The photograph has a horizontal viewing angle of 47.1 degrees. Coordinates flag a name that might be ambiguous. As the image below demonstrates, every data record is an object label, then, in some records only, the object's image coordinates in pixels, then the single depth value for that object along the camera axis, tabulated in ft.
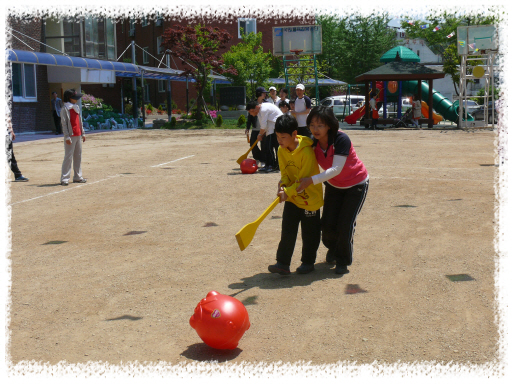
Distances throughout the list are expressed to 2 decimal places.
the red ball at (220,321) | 12.14
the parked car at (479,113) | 116.16
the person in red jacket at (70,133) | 37.73
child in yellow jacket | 16.39
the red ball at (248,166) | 39.45
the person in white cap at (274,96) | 44.13
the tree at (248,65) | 137.80
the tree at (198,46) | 108.37
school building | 86.07
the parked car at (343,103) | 121.60
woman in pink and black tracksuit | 16.40
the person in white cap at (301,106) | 40.47
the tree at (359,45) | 185.98
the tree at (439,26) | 132.57
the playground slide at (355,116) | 108.50
